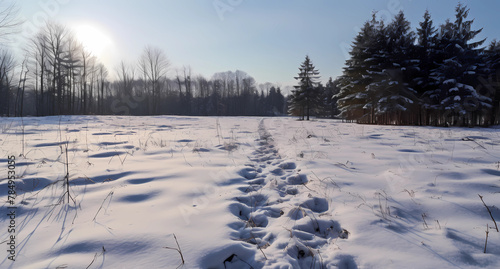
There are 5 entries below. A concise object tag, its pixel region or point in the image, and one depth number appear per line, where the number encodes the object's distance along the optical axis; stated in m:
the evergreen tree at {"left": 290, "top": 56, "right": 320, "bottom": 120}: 30.11
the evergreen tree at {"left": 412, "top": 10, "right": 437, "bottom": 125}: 18.19
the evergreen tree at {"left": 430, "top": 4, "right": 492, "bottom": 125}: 16.02
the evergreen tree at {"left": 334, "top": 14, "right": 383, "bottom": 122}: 19.05
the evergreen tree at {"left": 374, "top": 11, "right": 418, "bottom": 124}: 17.27
